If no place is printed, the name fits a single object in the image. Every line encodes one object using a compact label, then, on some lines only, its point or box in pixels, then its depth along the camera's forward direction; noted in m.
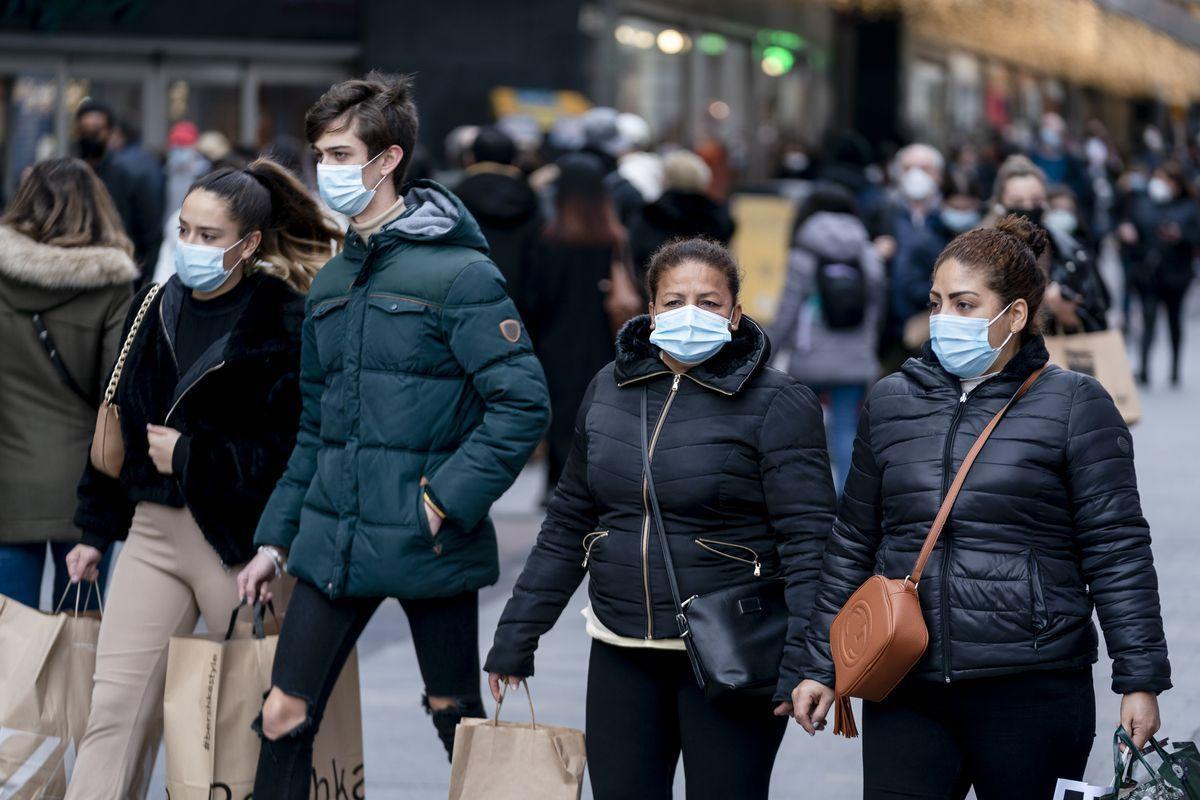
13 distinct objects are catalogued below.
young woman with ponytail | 9.52
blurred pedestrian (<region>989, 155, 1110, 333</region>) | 13.34
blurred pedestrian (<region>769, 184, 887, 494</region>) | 18.56
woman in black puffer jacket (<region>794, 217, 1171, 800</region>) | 7.39
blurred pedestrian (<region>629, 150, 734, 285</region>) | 19.95
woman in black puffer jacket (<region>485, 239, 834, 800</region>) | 7.99
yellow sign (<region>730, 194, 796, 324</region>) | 27.00
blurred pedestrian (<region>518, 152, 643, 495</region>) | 19.50
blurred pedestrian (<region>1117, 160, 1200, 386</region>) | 31.75
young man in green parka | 8.79
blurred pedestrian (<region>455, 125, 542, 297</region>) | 19.59
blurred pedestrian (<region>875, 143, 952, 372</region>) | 19.31
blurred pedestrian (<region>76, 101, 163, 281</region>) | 22.31
